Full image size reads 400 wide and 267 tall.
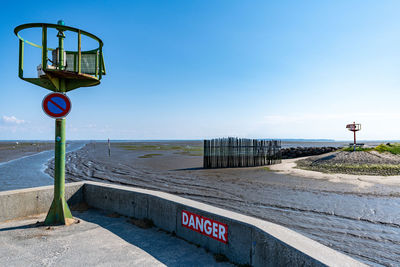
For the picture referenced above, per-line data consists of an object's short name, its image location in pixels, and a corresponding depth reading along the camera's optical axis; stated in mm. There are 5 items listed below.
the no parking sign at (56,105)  4488
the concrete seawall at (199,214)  2551
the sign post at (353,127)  23198
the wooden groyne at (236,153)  18922
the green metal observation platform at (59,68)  4391
